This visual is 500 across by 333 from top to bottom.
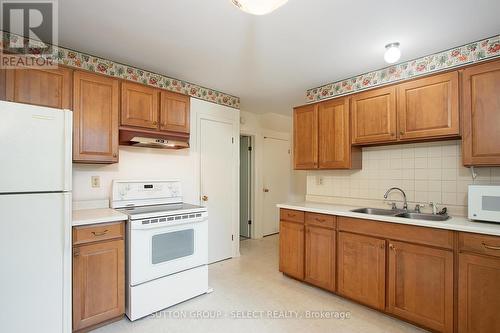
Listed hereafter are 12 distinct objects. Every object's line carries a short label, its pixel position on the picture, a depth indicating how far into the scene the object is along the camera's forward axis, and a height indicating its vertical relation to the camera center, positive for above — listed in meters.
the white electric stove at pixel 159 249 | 2.20 -0.77
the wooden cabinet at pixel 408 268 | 1.77 -0.85
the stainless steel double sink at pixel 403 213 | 2.29 -0.45
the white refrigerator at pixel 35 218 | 1.59 -0.33
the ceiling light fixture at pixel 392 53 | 2.27 +1.05
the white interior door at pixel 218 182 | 3.53 -0.20
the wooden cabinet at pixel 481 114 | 1.95 +0.44
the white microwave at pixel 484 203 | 1.85 -0.26
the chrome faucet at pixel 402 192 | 2.63 -0.28
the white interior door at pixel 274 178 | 5.05 -0.20
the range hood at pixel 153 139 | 2.56 +0.32
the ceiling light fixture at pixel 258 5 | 1.26 +0.83
